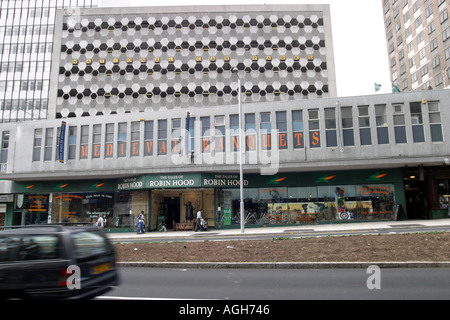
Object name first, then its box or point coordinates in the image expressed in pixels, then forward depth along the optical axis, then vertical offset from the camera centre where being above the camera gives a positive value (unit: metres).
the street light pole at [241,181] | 20.95 +1.91
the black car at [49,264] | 5.07 -0.77
